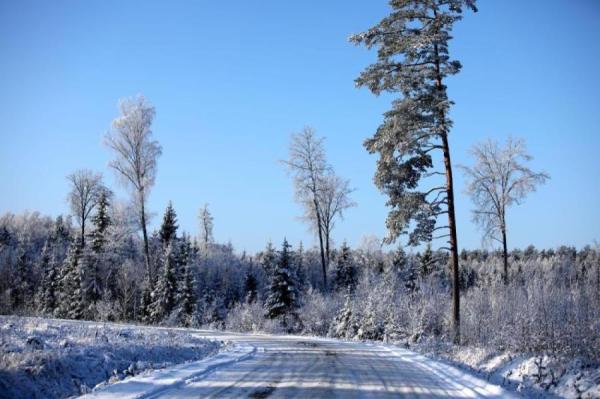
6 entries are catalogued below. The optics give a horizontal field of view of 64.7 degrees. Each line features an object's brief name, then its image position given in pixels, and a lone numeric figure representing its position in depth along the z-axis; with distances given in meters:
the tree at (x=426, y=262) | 54.93
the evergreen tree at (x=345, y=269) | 64.25
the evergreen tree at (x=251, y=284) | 60.38
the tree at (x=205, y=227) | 91.56
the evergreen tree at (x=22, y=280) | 55.72
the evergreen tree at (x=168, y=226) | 59.38
